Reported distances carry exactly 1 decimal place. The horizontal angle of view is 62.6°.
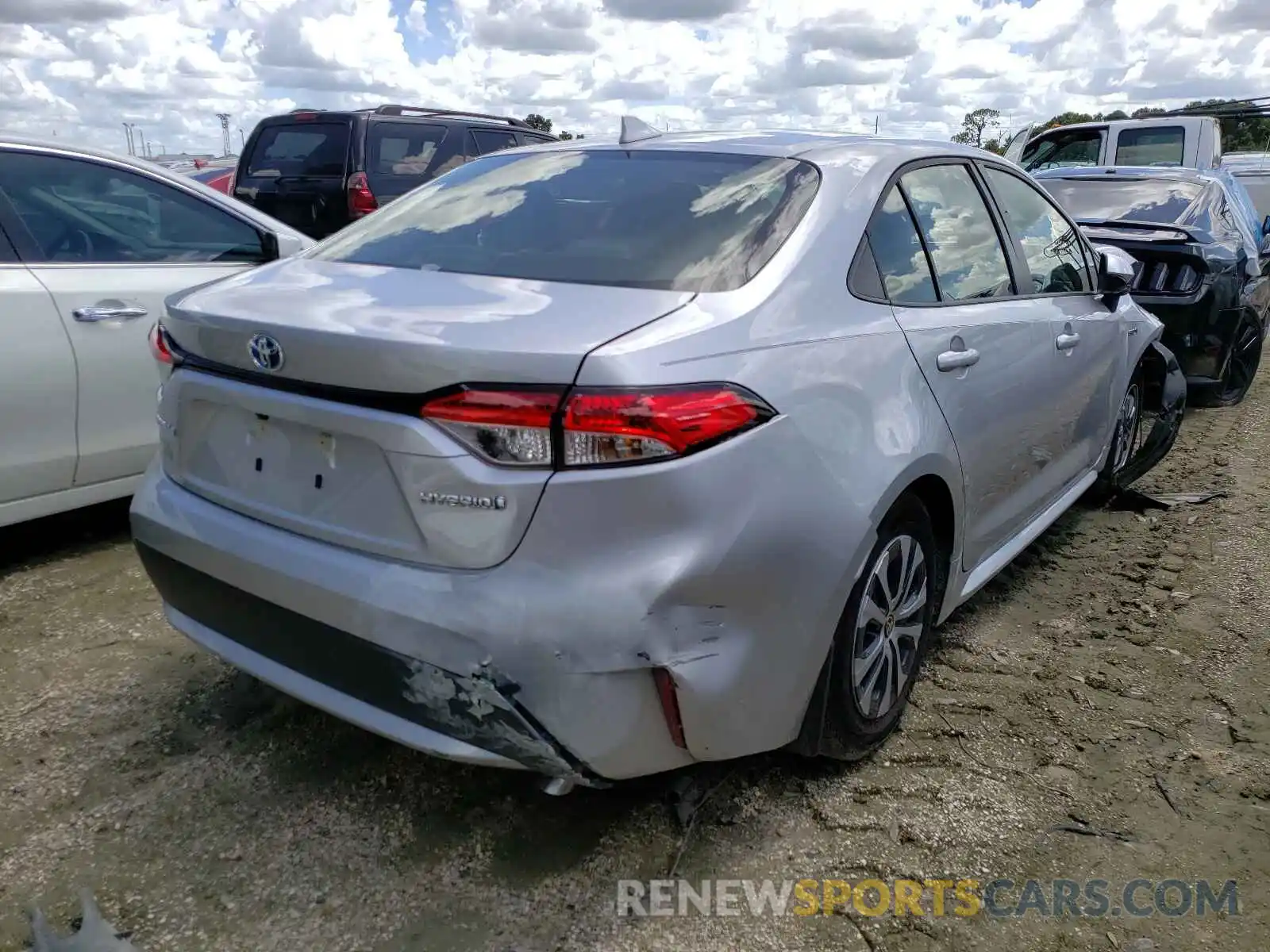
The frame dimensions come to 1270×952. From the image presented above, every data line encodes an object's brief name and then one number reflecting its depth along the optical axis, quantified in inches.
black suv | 336.2
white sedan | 141.6
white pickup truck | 459.2
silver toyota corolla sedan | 75.5
